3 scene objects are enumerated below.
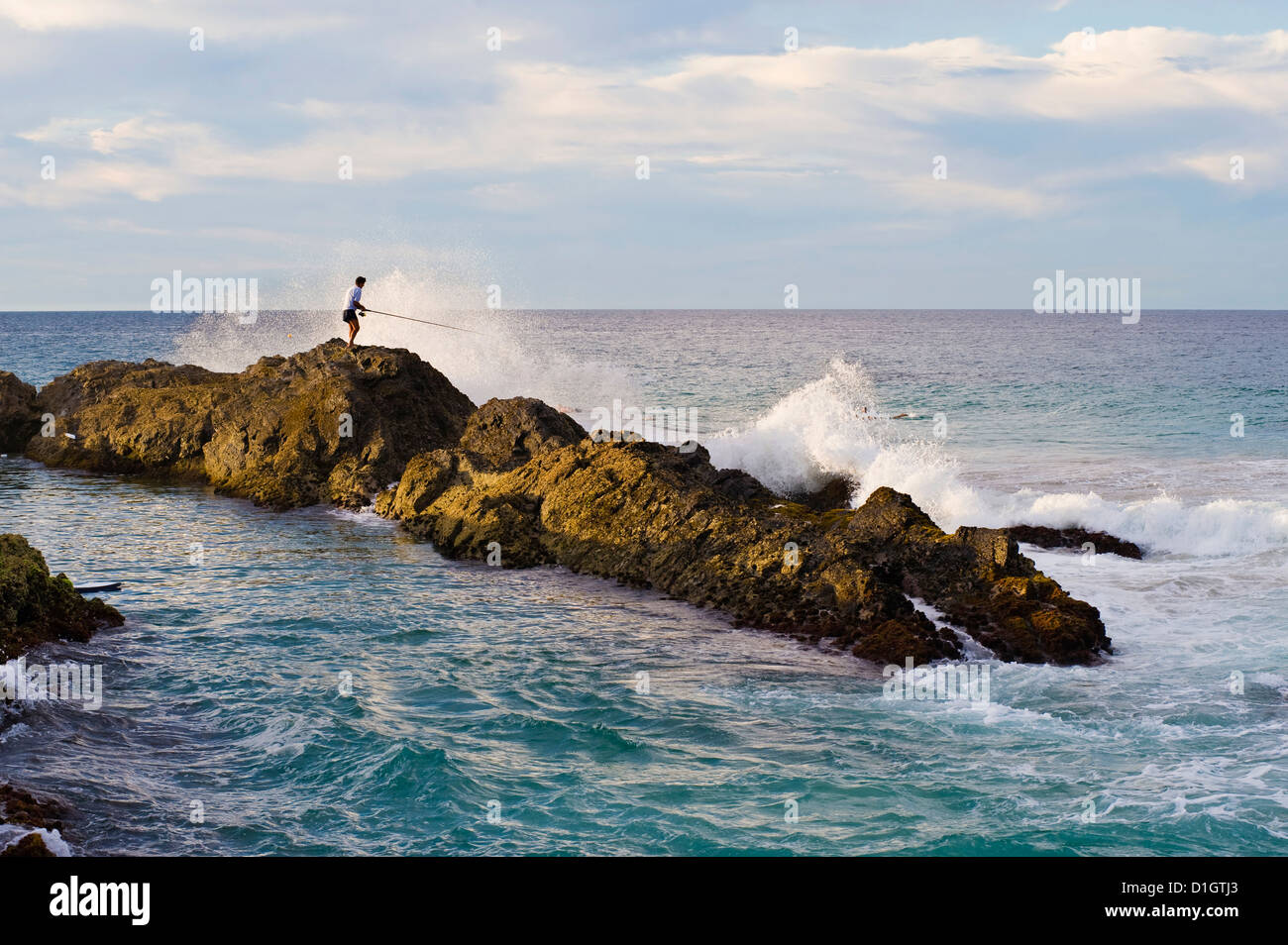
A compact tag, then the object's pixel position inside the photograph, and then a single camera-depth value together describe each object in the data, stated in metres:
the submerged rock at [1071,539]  18.33
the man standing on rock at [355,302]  24.53
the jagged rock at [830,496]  22.34
